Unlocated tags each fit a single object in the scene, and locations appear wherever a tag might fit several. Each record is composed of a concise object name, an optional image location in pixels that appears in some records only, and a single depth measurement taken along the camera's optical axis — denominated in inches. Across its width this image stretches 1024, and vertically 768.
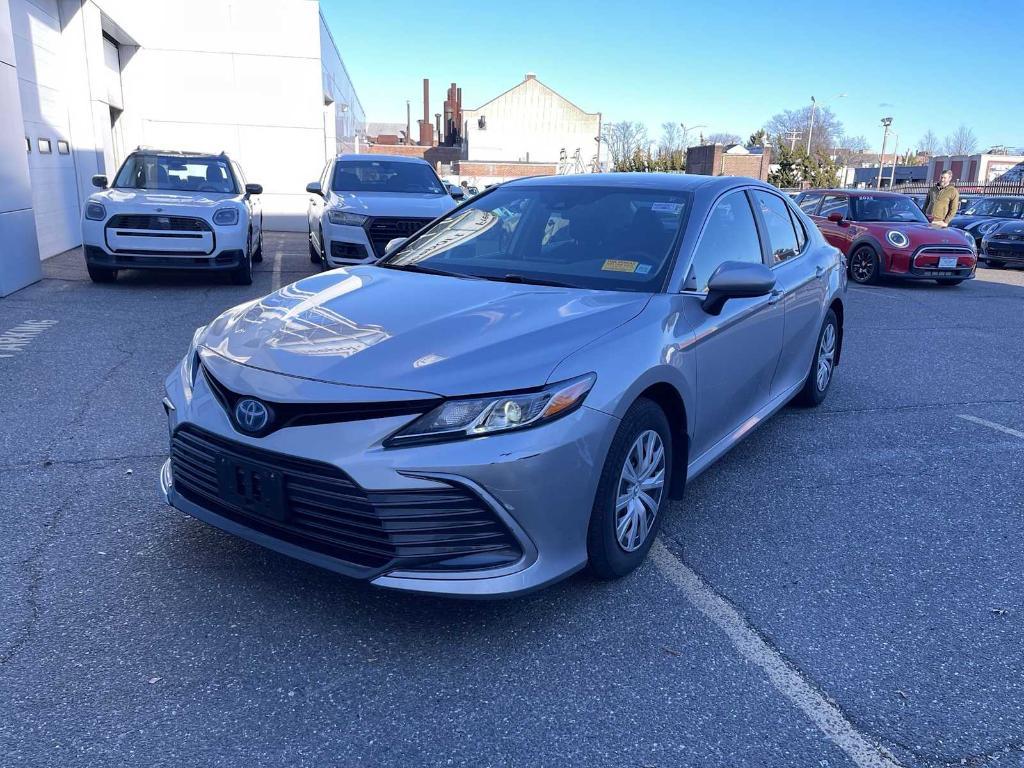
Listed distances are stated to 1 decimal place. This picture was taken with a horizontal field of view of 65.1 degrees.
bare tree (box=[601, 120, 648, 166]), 2773.1
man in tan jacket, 569.0
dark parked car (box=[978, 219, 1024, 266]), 663.1
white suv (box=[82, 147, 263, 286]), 366.9
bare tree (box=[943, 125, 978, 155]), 4293.8
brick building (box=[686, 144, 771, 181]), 1868.8
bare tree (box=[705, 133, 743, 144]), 3677.2
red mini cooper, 502.3
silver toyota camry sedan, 99.6
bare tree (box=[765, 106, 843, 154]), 3321.9
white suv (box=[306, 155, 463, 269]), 393.1
